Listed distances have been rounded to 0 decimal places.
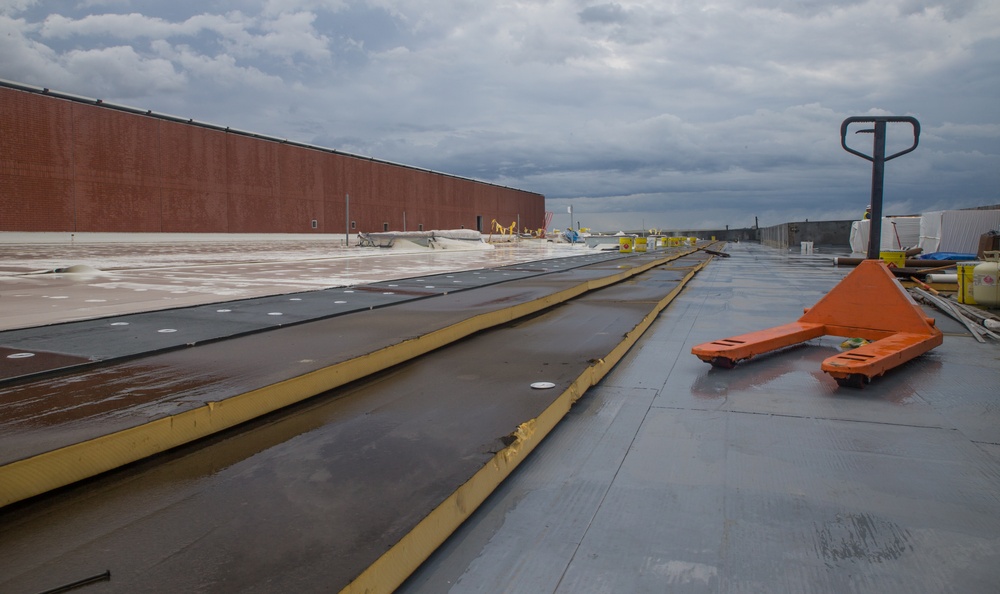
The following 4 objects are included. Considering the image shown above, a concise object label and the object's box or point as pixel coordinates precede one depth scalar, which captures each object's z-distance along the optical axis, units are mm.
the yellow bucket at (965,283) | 7469
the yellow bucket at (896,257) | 12219
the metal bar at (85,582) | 1337
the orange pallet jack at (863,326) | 4016
